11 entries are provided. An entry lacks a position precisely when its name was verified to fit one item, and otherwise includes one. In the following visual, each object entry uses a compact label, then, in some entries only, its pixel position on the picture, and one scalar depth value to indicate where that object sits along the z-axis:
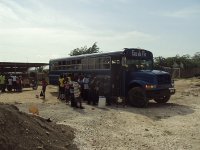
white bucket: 9.15
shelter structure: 18.95
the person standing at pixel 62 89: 10.71
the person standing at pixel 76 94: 8.59
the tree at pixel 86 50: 32.19
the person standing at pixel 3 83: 15.02
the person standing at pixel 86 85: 10.28
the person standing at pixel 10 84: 15.32
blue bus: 9.24
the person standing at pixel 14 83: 15.41
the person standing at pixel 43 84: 11.44
